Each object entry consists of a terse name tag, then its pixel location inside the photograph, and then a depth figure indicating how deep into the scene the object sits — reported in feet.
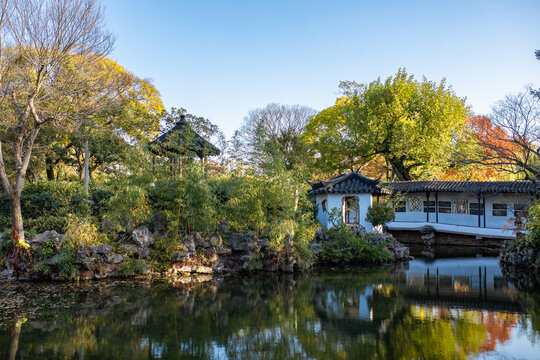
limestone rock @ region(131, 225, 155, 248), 30.45
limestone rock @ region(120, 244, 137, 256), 30.01
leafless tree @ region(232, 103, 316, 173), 79.05
